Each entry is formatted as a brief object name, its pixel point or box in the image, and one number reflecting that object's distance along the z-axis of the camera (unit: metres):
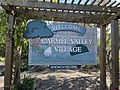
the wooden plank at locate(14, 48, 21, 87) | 2.48
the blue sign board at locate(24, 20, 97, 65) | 2.21
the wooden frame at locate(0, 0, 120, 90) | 1.92
